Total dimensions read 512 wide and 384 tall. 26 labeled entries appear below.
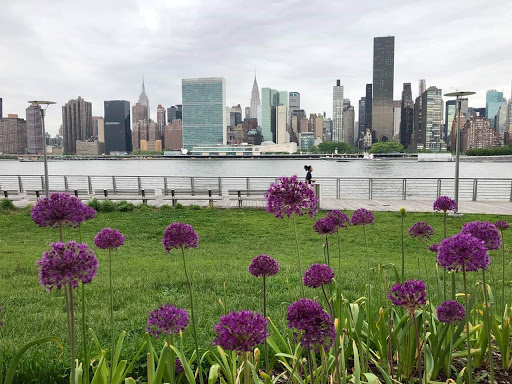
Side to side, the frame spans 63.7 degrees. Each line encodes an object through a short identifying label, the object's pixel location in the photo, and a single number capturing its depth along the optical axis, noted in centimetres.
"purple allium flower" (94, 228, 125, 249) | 211
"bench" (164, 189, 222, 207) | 1548
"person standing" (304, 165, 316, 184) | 1557
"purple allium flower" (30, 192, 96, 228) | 162
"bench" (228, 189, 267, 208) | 1669
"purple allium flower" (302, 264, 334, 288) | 178
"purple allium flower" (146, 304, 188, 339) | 158
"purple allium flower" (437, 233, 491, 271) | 149
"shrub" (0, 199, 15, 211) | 1398
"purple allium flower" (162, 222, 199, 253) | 191
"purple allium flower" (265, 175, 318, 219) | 199
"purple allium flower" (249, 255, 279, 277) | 191
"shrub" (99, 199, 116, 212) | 1384
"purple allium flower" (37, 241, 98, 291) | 128
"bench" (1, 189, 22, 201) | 1799
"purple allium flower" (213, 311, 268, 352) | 125
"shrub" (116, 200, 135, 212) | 1388
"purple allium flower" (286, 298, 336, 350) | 136
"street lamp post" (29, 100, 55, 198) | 1440
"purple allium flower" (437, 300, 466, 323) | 172
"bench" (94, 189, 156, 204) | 1707
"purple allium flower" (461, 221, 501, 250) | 184
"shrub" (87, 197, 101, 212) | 1362
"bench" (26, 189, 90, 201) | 1742
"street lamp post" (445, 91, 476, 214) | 1333
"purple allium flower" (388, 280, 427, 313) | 152
